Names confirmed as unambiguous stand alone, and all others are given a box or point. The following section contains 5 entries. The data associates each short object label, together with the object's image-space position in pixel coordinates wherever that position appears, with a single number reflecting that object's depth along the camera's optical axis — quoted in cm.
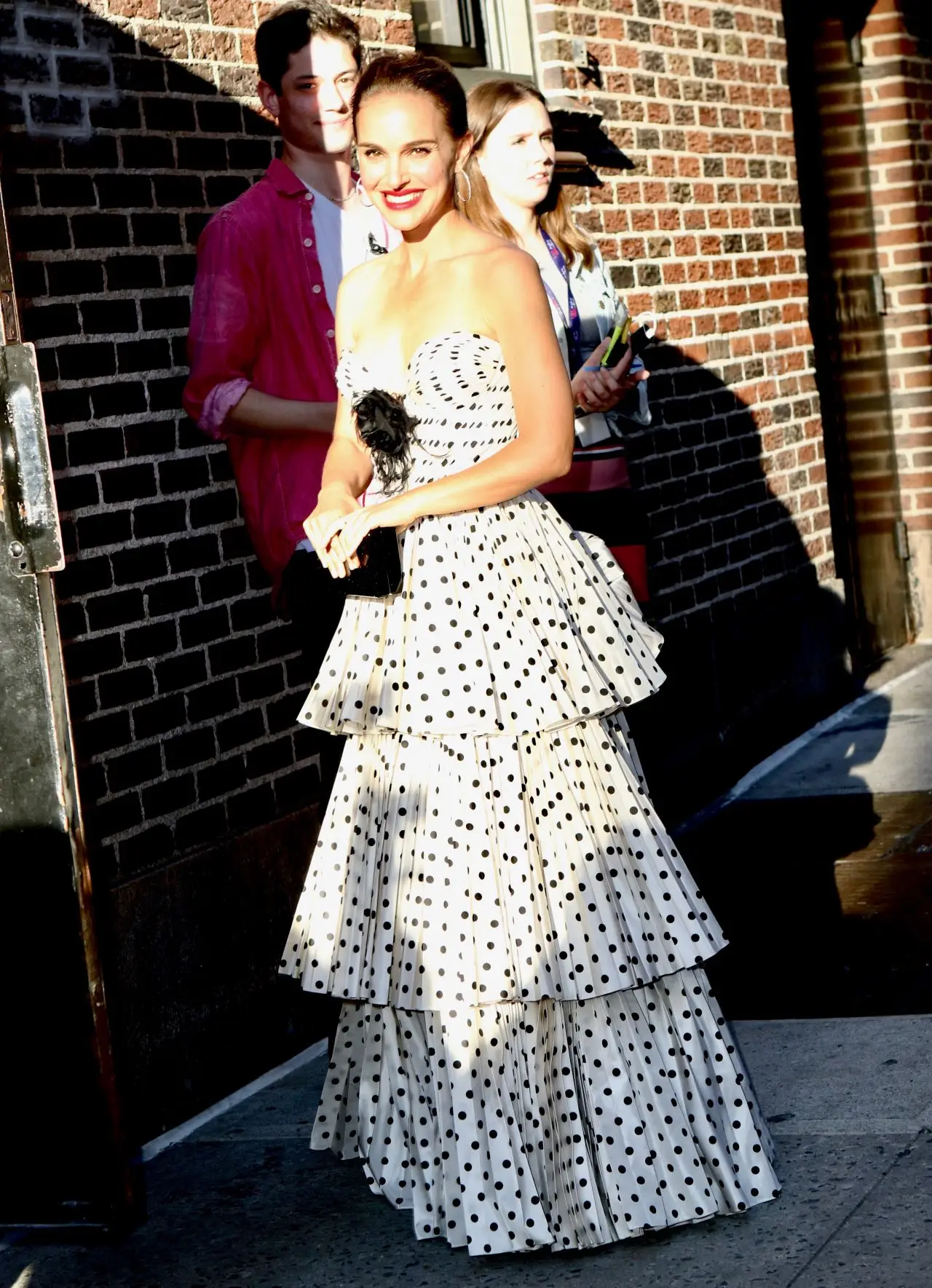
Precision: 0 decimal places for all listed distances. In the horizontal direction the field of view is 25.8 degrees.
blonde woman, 567
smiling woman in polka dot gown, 399
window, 680
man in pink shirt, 530
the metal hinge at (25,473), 406
